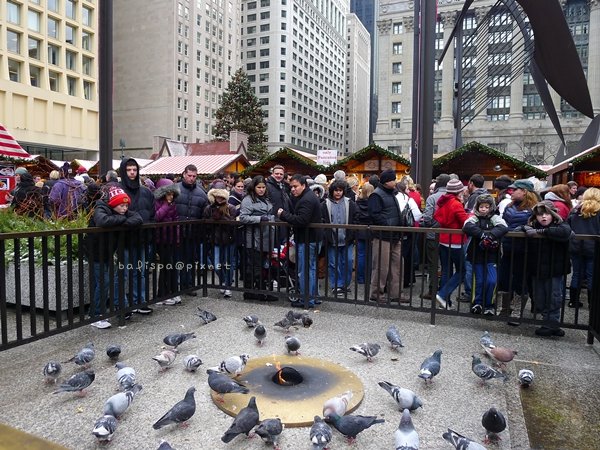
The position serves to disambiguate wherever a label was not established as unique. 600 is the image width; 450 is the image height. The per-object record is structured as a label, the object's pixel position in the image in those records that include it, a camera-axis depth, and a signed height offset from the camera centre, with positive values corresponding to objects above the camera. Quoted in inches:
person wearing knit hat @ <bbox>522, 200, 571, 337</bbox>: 229.5 -28.5
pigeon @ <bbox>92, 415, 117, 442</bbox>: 127.4 -62.8
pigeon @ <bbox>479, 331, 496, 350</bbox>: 193.3 -57.5
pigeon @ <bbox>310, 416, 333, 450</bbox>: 123.0 -61.6
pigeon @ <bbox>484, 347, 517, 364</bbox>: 182.5 -58.8
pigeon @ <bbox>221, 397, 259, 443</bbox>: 125.5 -61.0
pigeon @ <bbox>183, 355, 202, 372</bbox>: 179.6 -62.4
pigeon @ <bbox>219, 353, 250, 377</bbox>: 169.2 -59.7
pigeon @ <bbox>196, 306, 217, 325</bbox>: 246.4 -61.2
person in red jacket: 280.3 -11.5
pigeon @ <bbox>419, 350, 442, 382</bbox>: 168.6 -60.1
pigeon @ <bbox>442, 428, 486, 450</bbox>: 118.1 -61.2
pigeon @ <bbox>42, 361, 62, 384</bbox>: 166.6 -61.4
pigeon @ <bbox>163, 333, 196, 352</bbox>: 195.8 -58.7
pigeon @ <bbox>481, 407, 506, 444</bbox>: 132.0 -61.3
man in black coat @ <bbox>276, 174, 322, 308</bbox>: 279.1 -20.2
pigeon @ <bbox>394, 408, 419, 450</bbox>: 118.7 -60.1
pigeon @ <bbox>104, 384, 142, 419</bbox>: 139.9 -61.9
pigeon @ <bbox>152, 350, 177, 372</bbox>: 177.9 -60.8
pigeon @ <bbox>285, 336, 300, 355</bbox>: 197.6 -60.0
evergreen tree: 2060.8 +387.0
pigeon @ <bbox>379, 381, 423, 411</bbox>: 149.4 -62.1
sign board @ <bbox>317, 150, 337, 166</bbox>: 840.7 +80.2
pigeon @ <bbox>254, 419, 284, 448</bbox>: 128.1 -62.5
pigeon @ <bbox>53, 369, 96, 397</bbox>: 151.7 -60.7
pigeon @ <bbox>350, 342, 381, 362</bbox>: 192.7 -60.5
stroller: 301.8 -43.5
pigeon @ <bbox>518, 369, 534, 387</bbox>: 169.8 -62.2
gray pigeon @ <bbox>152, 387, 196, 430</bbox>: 134.4 -62.2
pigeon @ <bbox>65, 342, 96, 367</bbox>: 175.9 -59.7
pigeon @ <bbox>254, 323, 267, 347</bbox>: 213.0 -59.7
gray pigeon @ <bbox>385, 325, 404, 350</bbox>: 206.1 -59.7
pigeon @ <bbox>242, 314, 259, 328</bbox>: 233.6 -59.3
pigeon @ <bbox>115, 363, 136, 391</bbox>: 156.1 -60.2
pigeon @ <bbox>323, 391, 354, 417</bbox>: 137.7 -60.7
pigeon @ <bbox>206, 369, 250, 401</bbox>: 149.0 -59.2
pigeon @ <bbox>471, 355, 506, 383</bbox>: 166.2 -59.8
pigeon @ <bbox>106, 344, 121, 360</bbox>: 192.1 -62.3
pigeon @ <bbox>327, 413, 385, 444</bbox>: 130.0 -61.6
